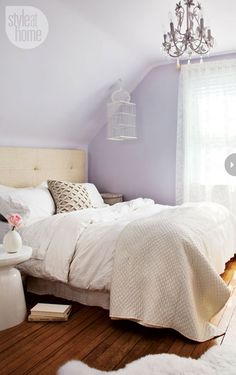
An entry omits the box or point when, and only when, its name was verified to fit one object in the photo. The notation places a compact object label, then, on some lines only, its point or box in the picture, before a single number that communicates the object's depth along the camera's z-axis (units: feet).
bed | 6.99
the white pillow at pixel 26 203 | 9.63
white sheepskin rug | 5.77
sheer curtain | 13.07
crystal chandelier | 7.75
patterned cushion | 10.66
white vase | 7.78
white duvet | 7.93
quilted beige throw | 6.90
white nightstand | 7.47
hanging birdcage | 14.12
